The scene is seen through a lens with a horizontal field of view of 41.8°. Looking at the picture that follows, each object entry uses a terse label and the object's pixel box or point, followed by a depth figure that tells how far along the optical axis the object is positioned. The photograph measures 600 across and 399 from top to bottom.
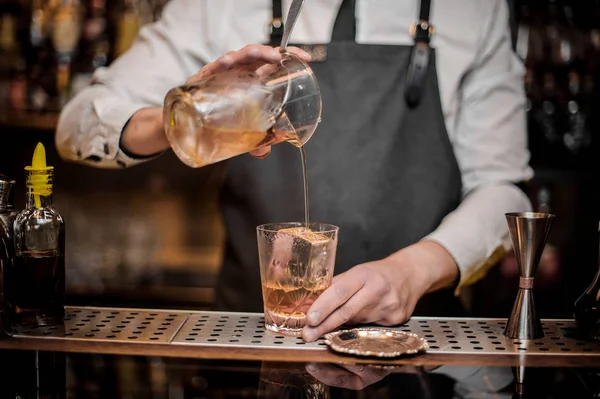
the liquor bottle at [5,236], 1.36
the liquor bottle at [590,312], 1.40
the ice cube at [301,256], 1.33
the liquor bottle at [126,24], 3.22
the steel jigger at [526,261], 1.36
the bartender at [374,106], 1.98
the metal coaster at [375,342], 1.26
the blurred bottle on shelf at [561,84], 3.19
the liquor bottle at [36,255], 1.39
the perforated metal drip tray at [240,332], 1.33
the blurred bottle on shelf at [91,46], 3.19
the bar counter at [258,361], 1.13
